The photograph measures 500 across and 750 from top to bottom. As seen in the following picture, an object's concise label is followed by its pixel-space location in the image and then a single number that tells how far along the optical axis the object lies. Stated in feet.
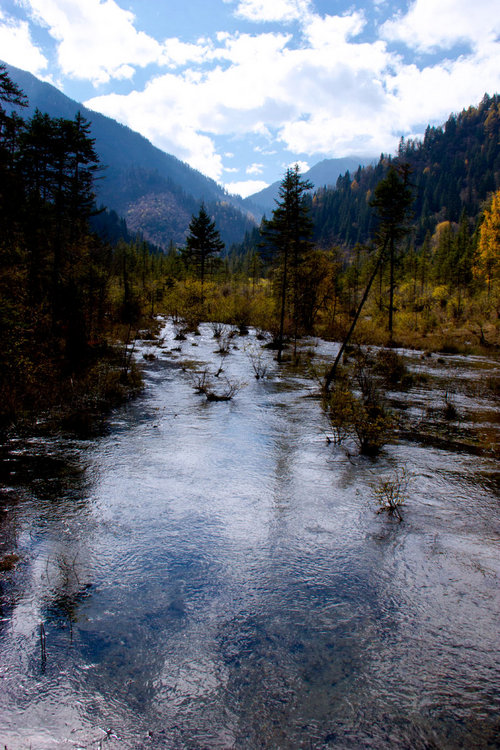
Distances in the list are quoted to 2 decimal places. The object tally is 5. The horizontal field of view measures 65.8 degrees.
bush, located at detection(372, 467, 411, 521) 19.74
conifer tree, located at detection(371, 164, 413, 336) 89.20
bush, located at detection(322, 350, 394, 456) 28.02
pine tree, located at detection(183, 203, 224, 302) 157.07
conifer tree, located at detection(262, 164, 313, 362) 65.92
